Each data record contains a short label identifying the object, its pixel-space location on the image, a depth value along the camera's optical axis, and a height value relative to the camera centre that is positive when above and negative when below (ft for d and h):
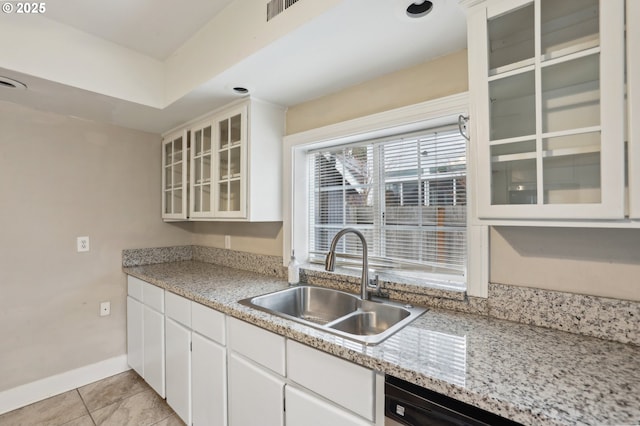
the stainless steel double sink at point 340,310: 4.32 -1.66
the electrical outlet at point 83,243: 8.04 -0.78
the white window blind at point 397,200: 5.31 +0.25
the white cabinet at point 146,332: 6.91 -2.94
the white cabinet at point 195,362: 5.22 -2.81
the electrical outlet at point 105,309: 8.33 -2.61
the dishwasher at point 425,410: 2.61 -1.80
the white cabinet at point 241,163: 6.66 +1.18
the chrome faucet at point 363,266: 5.13 -0.90
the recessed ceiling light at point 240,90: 6.17 +2.54
